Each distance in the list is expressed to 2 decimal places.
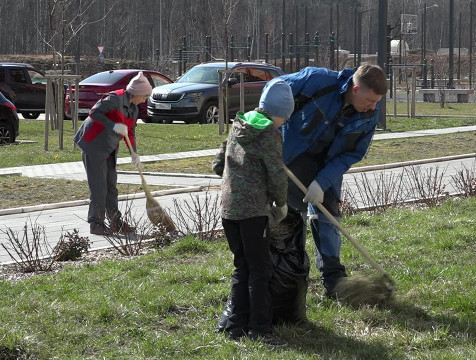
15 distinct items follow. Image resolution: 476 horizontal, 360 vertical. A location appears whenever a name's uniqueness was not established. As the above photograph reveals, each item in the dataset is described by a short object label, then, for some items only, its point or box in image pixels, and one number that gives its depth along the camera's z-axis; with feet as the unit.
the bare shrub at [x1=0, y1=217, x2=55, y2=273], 27.97
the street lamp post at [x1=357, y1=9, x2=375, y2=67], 170.43
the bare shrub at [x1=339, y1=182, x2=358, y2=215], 37.83
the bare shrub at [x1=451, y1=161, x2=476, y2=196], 42.53
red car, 96.17
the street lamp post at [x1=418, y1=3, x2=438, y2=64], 192.32
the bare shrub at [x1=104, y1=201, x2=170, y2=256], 30.53
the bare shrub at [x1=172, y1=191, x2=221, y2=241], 32.49
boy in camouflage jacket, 20.43
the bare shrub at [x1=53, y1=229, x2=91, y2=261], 29.97
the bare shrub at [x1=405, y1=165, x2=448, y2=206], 40.56
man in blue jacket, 23.58
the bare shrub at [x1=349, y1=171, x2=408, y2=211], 39.37
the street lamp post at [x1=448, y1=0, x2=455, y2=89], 182.60
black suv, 107.80
